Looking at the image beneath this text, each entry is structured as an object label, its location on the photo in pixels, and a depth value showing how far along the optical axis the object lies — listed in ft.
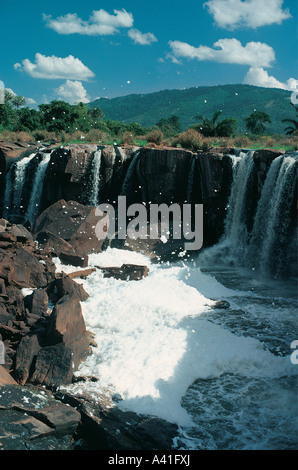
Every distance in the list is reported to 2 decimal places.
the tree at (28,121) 128.76
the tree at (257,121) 169.27
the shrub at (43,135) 88.44
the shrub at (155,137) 69.92
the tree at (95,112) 205.66
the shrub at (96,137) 78.07
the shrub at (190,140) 63.67
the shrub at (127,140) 70.54
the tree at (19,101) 212.11
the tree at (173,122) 253.24
